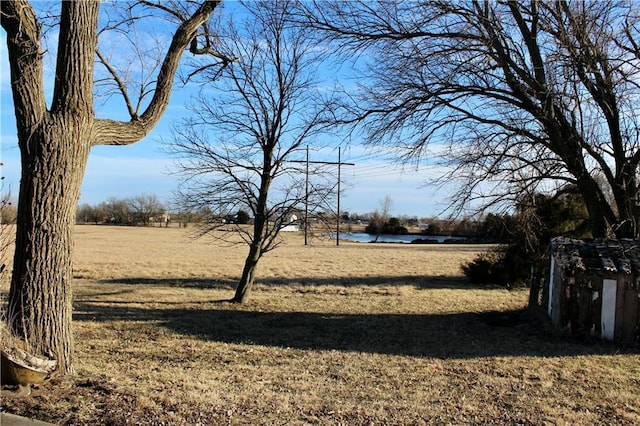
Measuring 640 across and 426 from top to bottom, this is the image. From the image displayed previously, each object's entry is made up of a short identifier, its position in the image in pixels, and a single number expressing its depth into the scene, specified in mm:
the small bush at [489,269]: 21344
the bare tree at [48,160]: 5371
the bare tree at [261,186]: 14711
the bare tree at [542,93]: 9711
